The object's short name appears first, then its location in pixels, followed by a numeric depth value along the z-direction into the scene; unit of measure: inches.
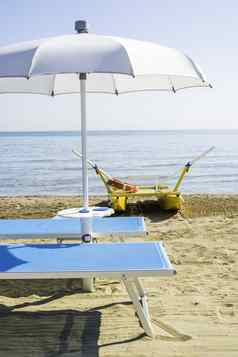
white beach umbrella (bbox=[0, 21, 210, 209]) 149.0
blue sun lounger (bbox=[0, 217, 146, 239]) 186.4
